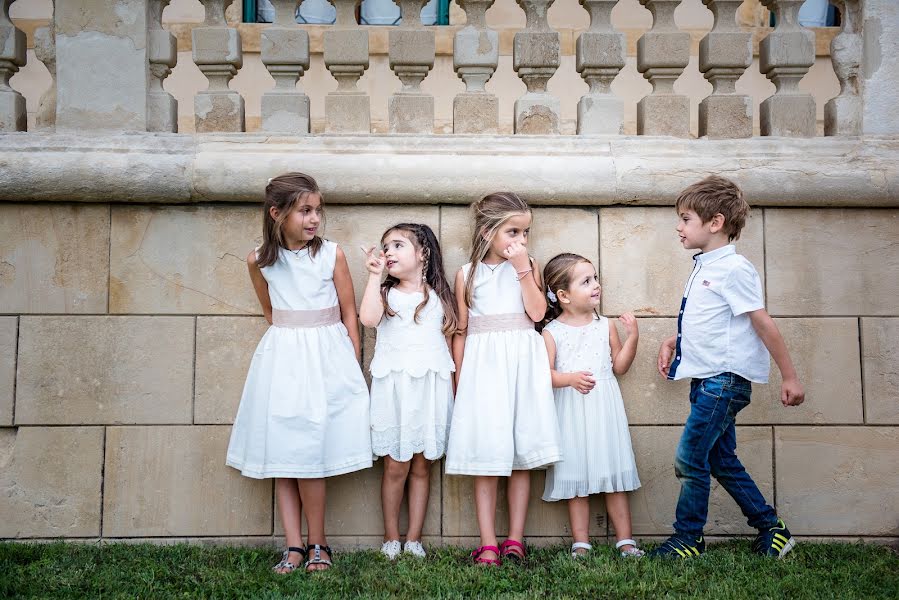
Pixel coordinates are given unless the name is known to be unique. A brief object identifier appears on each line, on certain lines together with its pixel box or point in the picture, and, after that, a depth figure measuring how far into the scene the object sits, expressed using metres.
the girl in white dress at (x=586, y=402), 3.83
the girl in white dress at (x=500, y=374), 3.74
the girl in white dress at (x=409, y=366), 3.79
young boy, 3.58
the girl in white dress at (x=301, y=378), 3.71
